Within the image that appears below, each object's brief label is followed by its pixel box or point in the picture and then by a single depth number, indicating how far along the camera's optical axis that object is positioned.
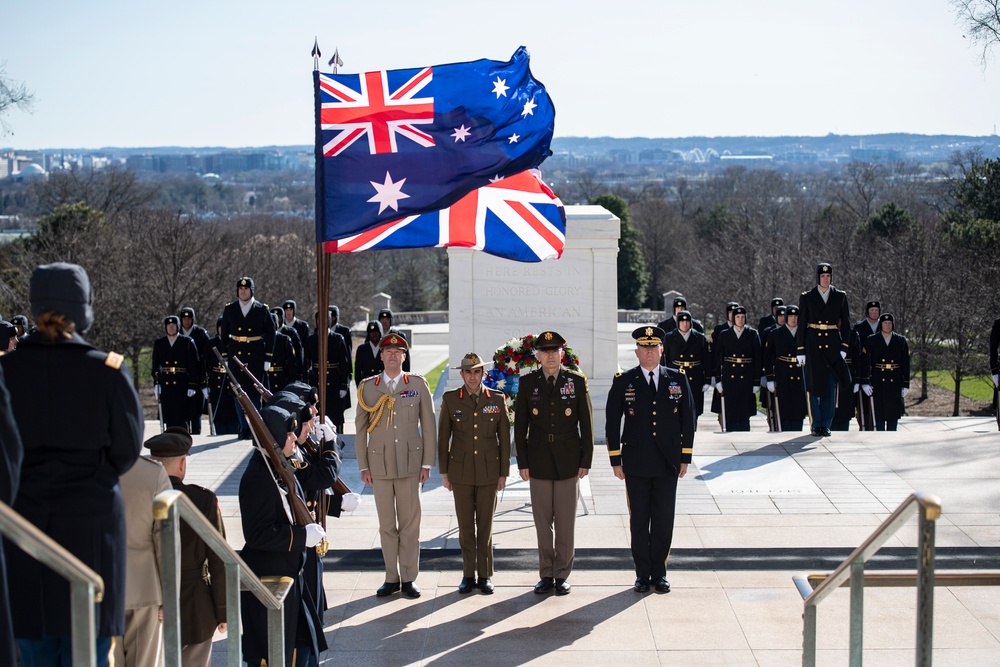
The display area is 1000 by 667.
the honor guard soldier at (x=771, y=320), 15.47
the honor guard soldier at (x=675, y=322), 14.61
